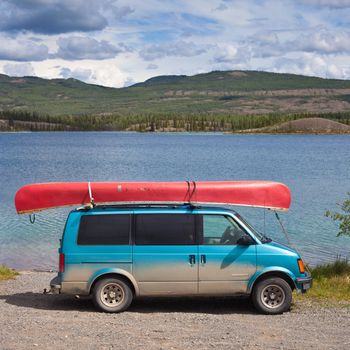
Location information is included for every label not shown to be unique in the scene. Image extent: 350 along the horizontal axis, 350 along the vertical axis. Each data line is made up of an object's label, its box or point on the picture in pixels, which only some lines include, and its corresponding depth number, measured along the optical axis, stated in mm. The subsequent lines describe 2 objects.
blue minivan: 12984
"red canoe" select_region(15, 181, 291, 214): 14227
